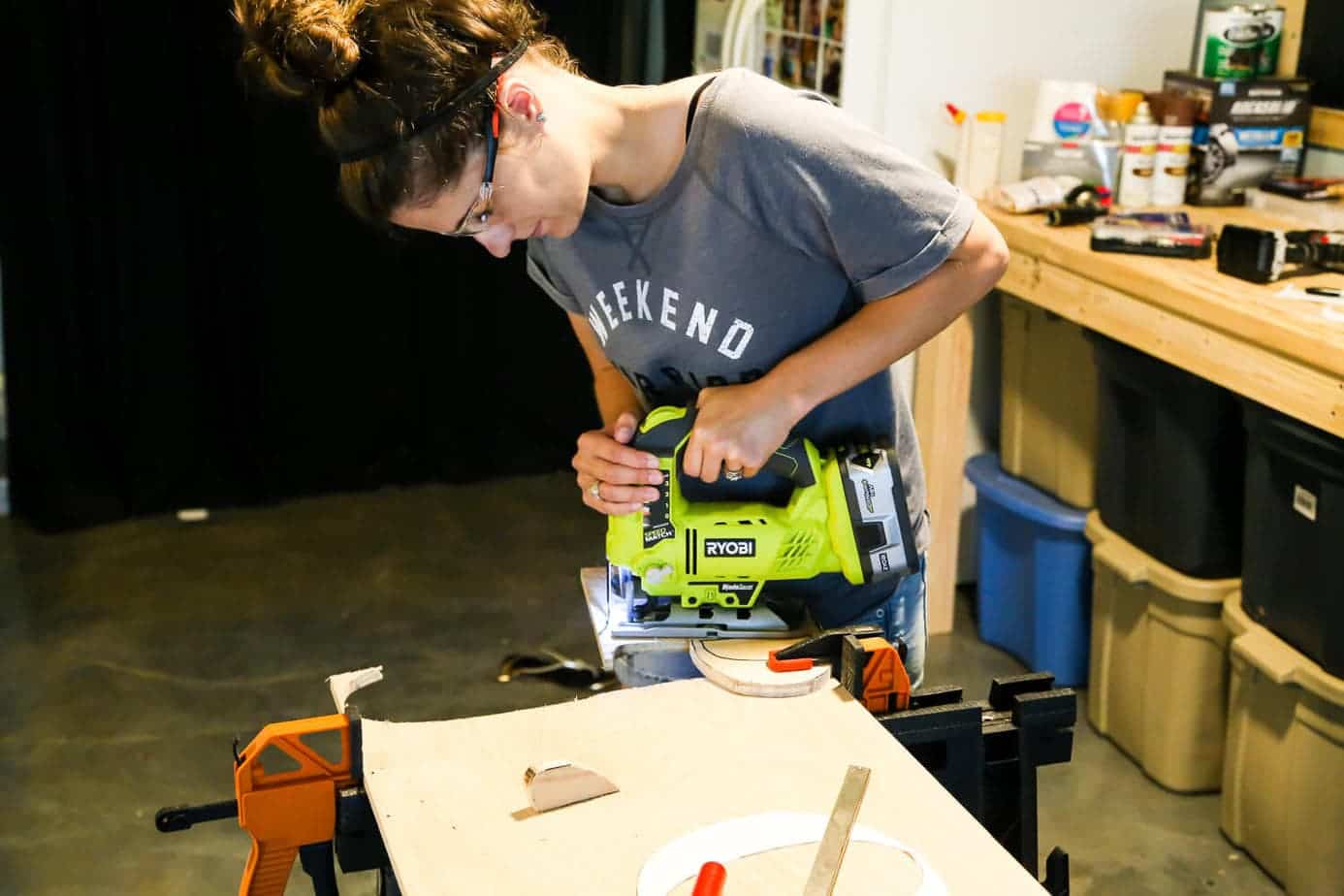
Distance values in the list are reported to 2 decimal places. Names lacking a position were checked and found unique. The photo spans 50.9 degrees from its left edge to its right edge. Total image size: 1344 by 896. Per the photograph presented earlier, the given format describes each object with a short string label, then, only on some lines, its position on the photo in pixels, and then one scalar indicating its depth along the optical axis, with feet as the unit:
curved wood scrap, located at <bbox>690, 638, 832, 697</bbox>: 4.09
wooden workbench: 6.25
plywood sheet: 3.30
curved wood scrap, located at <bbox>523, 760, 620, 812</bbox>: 3.54
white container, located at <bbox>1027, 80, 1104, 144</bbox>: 8.76
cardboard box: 8.46
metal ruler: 3.16
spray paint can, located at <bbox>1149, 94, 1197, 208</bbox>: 8.59
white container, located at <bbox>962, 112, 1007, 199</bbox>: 8.77
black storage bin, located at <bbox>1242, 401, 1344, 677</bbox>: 6.46
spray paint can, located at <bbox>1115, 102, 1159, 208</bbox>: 8.67
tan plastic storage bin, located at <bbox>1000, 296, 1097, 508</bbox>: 8.69
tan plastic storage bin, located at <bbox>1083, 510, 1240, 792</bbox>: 7.72
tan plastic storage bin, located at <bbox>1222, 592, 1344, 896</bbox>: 6.71
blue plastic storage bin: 8.82
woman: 3.63
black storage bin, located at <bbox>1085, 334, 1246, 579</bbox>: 7.47
